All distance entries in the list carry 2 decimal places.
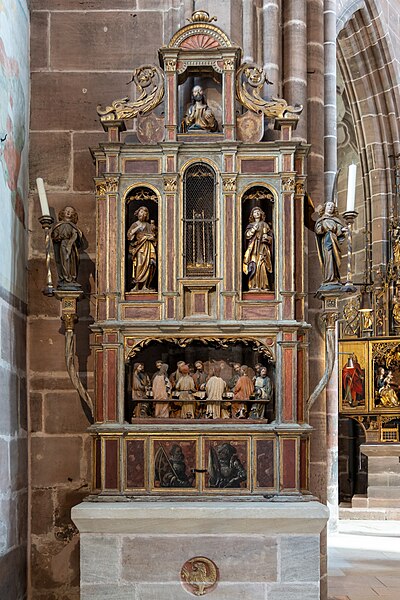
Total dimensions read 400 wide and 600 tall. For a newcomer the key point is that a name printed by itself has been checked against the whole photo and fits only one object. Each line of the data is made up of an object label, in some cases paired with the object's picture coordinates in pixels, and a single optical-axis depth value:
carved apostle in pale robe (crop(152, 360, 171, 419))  7.08
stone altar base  6.52
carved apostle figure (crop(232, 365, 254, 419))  7.10
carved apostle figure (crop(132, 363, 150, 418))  7.11
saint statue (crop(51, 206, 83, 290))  7.10
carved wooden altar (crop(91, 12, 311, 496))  6.93
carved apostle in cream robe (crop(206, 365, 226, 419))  7.09
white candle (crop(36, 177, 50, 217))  7.02
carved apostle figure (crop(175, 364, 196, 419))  7.10
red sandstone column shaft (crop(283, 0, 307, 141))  8.00
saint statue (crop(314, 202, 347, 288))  7.07
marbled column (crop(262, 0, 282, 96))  7.95
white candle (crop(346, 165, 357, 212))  6.87
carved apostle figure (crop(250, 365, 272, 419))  7.09
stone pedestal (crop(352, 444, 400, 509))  14.85
